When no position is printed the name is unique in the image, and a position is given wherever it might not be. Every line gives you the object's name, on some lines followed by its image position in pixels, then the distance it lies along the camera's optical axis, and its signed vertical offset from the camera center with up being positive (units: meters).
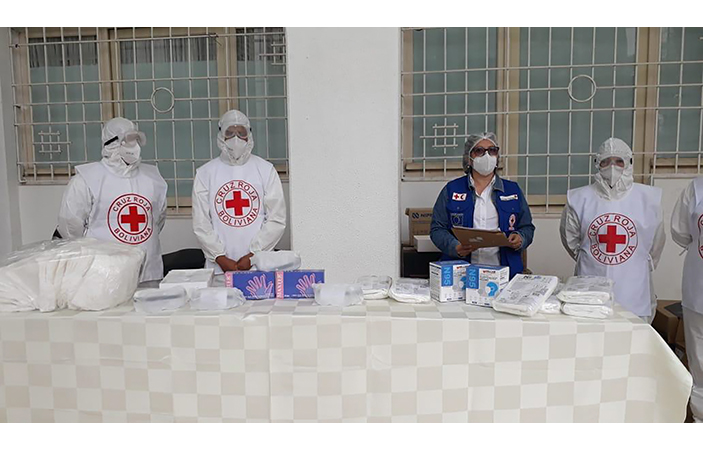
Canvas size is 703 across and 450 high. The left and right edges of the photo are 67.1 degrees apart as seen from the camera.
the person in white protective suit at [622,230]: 2.17 -0.23
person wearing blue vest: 2.20 -0.13
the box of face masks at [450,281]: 1.56 -0.31
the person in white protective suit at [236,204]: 2.35 -0.11
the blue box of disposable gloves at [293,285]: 1.60 -0.32
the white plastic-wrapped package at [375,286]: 1.59 -0.33
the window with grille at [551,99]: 3.44 +0.50
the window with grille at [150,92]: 3.67 +0.62
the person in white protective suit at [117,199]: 2.33 -0.09
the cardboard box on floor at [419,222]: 3.29 -0.28
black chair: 3.06 -0.48
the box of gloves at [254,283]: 1.59 -0.31
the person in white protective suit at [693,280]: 2.06 -0.42
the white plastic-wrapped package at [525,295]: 1.41 -0.33
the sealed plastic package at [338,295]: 1.51 -0.34
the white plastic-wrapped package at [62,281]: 1.48 -0.28
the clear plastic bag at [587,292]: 1.43 -0.32
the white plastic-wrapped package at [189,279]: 1.54 -0.30
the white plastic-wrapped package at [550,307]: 1.45 -0.36
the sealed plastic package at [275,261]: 1.64 -0.26
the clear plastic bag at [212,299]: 1.49 -0.34
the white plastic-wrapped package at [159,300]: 1.48 -0.34
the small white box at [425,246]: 3.10 -0.41
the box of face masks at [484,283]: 1.51 -0.31
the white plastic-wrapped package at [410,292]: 1.55 -0.34
